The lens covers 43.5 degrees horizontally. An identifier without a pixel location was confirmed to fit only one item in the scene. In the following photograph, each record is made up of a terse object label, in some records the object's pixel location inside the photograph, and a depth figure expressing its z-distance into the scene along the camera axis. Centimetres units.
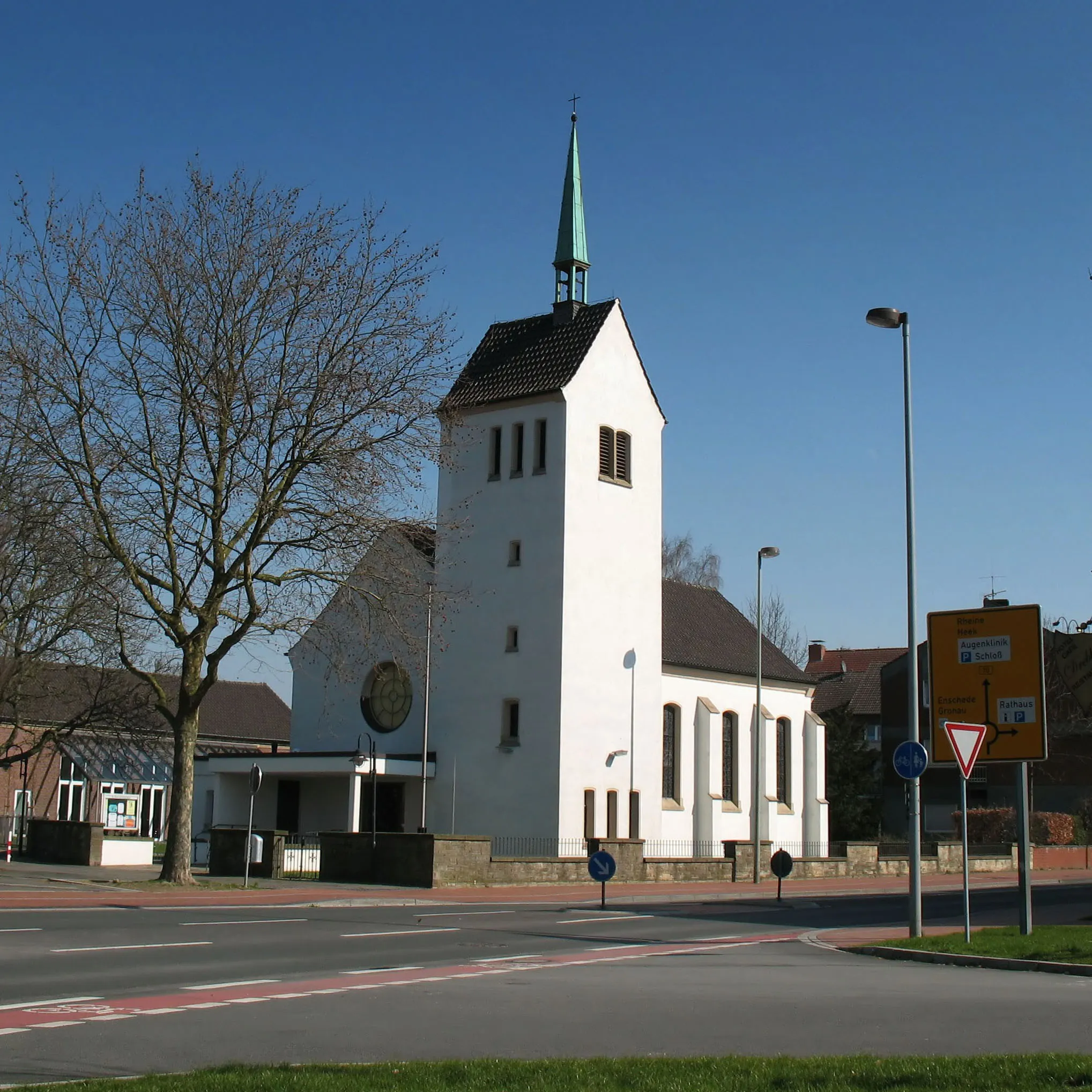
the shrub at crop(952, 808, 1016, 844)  5828
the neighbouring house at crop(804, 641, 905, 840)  6234
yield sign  1745
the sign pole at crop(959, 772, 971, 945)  1783
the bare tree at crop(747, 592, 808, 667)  8150
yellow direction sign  1950
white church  4297
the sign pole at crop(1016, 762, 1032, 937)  1892
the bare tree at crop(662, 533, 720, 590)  7906
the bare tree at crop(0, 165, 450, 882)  2742
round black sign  2942
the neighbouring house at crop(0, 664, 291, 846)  4353
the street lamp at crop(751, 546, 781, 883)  4000
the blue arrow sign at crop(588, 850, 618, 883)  2528
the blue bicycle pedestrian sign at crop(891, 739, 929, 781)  1858
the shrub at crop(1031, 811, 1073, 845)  5781
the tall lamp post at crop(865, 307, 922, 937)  1942
